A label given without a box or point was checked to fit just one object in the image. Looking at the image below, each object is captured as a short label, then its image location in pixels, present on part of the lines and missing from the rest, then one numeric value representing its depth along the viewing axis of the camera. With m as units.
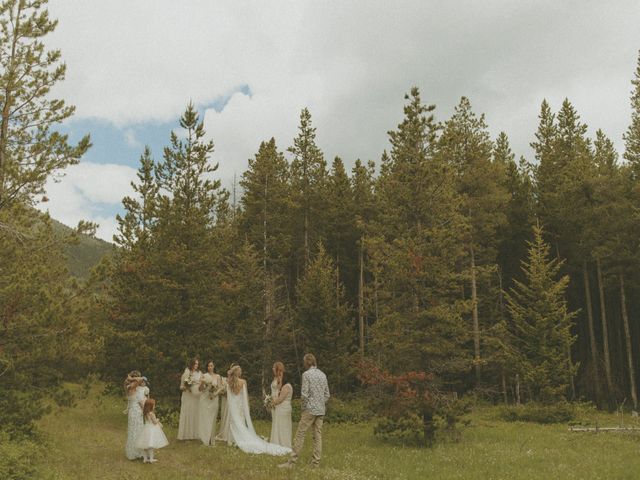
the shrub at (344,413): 27.23
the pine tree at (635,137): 31.62
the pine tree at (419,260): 18.67
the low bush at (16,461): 10.19
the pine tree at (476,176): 31.55
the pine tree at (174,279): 23.70
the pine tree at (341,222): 41.19
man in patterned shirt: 12.56
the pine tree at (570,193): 34.09
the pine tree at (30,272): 13.06
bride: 15.85
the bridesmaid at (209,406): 16.55
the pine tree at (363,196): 39.19
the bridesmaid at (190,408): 17.72
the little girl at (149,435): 13.12
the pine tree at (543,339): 27.52
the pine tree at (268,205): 34.44
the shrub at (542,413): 26.22
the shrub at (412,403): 17.73
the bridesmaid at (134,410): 13.70
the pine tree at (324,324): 31.17
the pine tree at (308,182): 39.59
